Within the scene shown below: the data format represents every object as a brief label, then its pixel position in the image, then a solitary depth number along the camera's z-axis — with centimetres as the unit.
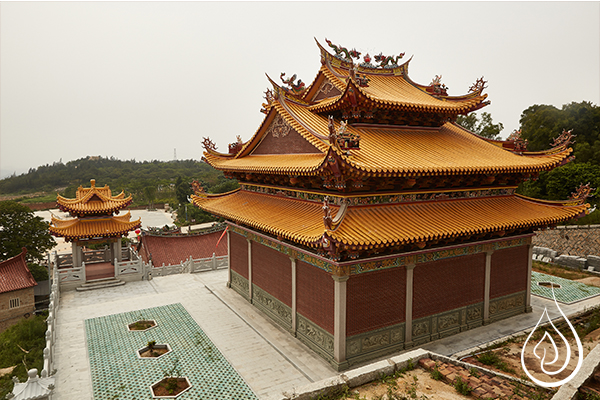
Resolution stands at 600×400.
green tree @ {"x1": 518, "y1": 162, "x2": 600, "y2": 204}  3102
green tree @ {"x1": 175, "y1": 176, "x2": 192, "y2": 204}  7162
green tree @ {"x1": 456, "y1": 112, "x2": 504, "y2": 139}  5062
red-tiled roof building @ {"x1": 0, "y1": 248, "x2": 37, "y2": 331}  2370
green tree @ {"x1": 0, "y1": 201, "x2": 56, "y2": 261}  3338
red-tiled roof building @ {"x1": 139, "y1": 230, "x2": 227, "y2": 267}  2636
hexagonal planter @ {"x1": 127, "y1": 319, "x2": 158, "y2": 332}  1372
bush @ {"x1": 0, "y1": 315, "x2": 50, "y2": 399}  1586
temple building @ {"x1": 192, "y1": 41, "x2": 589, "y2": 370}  1039
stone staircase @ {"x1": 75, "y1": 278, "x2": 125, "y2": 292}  1905
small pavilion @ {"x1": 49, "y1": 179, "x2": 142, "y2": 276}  2038
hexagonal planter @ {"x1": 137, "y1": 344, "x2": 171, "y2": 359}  1178
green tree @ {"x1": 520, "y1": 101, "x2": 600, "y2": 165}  3922
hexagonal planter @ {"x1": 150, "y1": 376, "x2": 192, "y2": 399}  977
